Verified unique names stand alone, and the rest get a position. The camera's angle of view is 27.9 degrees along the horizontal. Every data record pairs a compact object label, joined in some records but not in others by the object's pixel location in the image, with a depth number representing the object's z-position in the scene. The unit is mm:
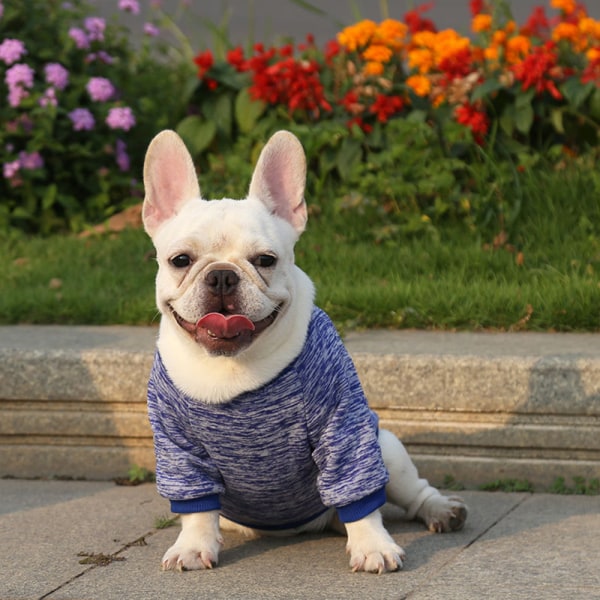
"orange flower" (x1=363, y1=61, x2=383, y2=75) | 7672
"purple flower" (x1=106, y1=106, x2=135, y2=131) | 8188
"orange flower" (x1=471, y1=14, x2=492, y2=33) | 7961
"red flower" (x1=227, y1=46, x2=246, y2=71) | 8406
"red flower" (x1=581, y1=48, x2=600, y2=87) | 7285
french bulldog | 3492
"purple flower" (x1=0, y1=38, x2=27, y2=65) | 8102
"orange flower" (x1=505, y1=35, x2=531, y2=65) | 7570
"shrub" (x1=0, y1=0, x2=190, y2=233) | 8070
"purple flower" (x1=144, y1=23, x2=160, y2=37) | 9328
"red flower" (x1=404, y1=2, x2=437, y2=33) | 8195
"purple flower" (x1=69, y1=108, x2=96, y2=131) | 8102
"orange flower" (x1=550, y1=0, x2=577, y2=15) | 7930
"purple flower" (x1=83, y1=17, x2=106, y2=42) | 8695
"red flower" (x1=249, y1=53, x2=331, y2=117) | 7727
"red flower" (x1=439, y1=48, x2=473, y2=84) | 7434
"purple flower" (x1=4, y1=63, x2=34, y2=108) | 8000
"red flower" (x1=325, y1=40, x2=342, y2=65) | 7988
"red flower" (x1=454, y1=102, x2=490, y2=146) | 7062
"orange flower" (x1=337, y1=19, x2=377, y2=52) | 7867
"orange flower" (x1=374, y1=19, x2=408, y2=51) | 7941
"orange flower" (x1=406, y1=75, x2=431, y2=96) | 7457
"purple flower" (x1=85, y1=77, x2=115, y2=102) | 8266
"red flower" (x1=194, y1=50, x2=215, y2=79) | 8180
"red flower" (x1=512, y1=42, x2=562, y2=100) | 7199
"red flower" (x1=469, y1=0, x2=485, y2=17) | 8125
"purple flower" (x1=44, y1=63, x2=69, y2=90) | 8188
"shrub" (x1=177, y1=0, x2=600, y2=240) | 7055
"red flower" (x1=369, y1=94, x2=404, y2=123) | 7461
